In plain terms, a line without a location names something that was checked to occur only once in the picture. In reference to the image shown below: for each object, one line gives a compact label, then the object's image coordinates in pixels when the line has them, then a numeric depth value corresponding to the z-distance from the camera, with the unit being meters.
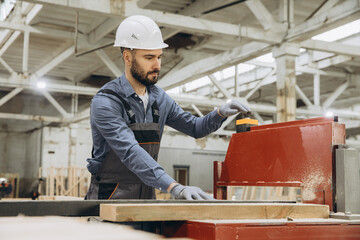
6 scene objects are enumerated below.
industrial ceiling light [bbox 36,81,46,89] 10.42
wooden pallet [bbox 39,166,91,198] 16.47
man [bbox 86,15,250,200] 2.63
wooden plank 1.61
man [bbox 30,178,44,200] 14.52
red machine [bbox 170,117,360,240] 1.66
